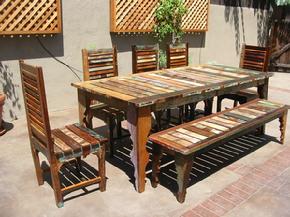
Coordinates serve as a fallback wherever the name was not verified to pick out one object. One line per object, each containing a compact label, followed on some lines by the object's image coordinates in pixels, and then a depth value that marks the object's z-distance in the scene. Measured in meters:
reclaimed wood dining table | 2.75
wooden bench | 2.63
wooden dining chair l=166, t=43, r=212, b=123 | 4.70
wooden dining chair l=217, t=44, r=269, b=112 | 4.52
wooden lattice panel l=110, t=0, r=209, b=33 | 5.60
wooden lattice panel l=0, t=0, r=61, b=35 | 4.39
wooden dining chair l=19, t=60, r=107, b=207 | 2.46
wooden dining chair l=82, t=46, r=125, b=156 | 3.56
